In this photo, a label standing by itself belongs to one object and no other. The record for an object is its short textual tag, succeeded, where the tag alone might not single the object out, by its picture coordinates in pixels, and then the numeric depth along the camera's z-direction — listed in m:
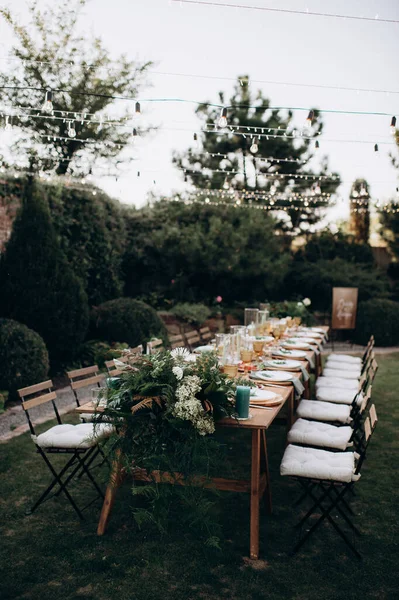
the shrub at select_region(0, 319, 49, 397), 6.11
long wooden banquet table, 3.06
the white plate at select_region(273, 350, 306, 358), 5.18
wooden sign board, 11.78
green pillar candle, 3.13
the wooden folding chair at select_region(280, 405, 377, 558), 3.12
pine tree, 14.49
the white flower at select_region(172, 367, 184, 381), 2.97
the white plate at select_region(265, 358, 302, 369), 4.58
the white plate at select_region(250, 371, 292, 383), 4.07
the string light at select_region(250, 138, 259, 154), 5.58
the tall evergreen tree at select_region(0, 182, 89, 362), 7.07
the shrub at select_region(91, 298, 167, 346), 8.38
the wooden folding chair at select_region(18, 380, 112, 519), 3.48
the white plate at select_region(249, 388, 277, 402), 3.50
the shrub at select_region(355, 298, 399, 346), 11.70
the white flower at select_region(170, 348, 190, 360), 3.22
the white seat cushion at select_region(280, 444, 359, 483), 3.12
